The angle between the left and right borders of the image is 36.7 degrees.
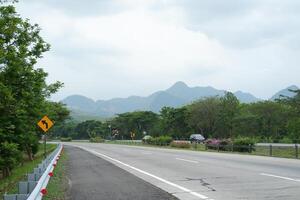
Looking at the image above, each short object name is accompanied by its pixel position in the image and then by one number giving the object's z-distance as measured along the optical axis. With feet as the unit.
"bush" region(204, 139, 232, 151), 140.14
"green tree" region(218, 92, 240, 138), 306.76
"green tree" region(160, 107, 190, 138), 349.82
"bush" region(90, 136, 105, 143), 396.57
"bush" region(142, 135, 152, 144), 262.88
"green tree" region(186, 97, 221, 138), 321.30
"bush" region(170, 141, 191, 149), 186.29
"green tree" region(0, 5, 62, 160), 58.34
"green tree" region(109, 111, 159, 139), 426.51
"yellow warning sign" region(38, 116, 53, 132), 99.60
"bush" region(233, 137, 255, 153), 127.34
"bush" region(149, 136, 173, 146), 224.33
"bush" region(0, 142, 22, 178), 71.67
